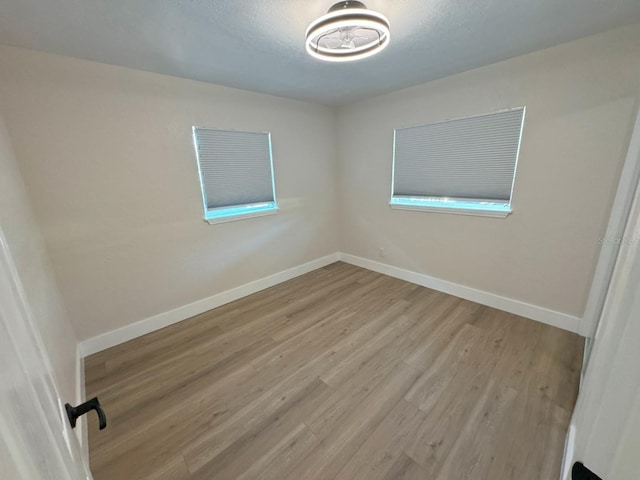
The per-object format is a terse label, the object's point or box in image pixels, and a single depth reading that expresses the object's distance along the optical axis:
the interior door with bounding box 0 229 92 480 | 0.27
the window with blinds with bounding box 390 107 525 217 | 2.38
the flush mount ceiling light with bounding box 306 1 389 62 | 1.29
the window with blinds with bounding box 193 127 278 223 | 2.64
